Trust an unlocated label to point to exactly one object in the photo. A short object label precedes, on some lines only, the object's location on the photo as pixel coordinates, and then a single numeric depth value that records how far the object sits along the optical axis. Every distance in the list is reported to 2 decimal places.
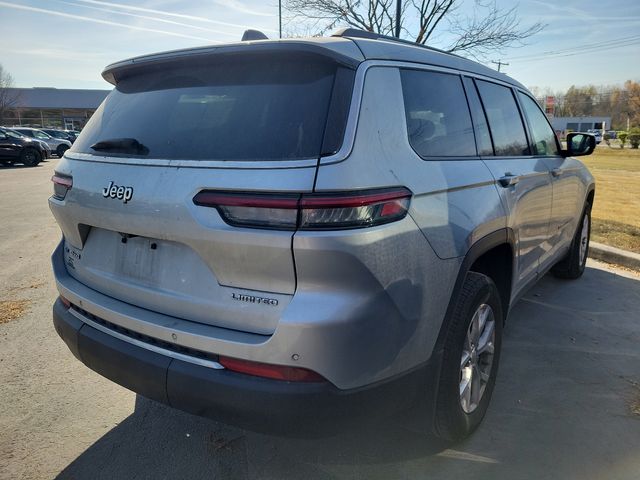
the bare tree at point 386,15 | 16.80
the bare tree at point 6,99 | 54.91
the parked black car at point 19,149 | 21.83
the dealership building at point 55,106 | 59.53
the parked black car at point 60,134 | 33.00
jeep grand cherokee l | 1.79
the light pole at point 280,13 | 17.68
